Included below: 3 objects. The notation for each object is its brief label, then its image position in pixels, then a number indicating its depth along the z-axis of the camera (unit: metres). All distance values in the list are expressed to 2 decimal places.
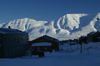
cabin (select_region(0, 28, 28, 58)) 23.75
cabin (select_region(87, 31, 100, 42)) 71.94
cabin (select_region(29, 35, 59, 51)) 60.38
